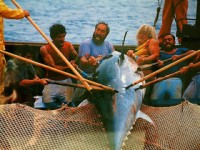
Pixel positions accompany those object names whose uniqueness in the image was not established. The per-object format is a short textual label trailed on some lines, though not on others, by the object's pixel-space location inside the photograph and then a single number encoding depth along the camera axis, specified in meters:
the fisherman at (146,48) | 5.96
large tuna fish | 4.48
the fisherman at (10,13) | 5.28
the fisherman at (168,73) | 5.94
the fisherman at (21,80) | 5.39
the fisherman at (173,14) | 6.21
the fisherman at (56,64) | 5.87
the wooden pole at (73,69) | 4.77
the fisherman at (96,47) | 5.92
